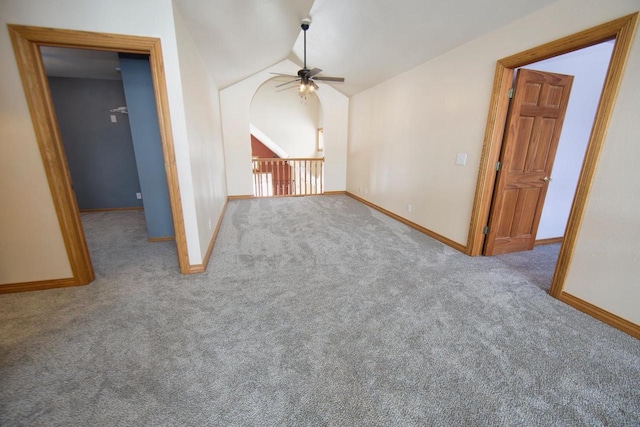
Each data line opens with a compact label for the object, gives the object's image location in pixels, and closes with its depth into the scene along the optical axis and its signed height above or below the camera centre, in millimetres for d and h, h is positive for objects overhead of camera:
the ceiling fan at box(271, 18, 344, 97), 3630 +1004
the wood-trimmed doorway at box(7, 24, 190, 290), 1979 +213
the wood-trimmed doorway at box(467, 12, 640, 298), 1827 +256
